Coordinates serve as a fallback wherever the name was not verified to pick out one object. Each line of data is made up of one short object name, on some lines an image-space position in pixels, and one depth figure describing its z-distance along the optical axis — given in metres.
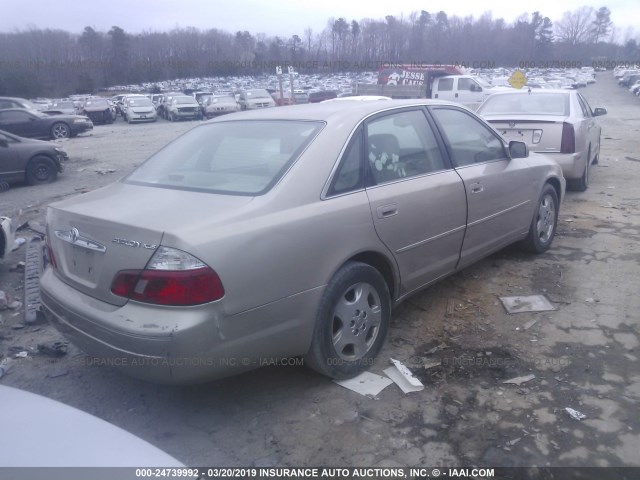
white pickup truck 23.53
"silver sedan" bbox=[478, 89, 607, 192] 7.95
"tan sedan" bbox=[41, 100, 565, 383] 2.64
